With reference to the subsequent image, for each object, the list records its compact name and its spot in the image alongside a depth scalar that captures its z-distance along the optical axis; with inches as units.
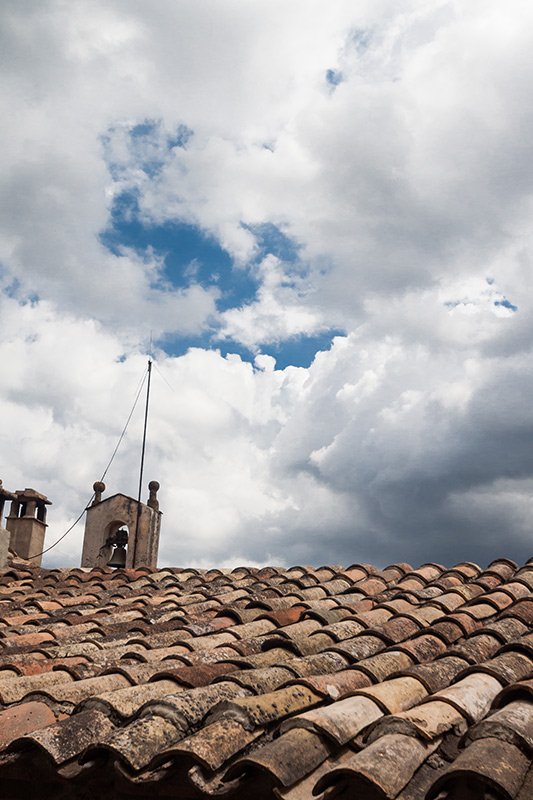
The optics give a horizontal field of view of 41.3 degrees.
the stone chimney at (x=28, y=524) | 610.5
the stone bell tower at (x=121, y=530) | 476.1
